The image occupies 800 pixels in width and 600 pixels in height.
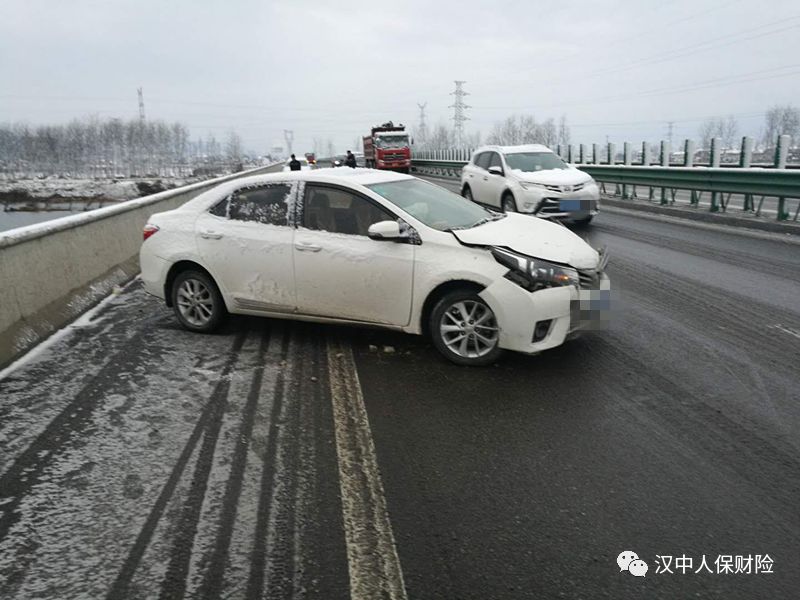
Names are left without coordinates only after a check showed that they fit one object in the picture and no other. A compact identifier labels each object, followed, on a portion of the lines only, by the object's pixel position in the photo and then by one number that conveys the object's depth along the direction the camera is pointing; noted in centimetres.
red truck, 4431
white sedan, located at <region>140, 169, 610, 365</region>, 475
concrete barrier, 555
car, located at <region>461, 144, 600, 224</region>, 1273
